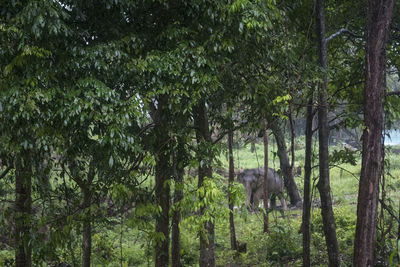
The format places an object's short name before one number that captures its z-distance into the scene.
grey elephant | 34.81
